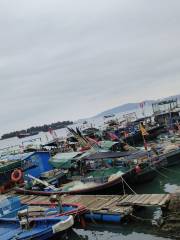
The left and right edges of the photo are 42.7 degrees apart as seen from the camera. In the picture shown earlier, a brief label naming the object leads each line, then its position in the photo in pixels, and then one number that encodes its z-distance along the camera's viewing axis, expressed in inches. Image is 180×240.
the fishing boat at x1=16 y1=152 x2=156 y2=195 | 589.3
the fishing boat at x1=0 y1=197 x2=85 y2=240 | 387.3
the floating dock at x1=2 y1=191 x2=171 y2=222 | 441.7
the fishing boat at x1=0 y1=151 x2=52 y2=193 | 741.6
